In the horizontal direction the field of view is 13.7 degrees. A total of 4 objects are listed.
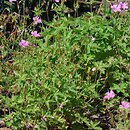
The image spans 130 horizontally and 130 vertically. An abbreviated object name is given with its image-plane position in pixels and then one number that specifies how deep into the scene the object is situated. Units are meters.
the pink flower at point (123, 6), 4.43
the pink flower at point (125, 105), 3.84
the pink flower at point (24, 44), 4.22
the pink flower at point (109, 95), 3.97
